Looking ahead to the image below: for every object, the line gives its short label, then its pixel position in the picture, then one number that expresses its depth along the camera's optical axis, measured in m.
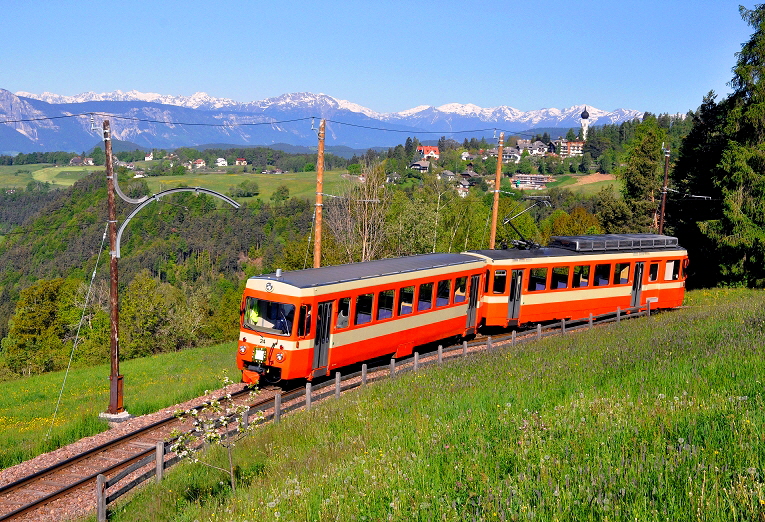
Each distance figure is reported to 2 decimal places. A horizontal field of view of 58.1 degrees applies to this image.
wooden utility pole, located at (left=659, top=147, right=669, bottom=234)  39.78
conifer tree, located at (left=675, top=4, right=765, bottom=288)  37.03
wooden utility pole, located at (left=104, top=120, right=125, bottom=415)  18.12
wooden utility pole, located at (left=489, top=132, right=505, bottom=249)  31.20
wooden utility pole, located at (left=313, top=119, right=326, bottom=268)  23.42
